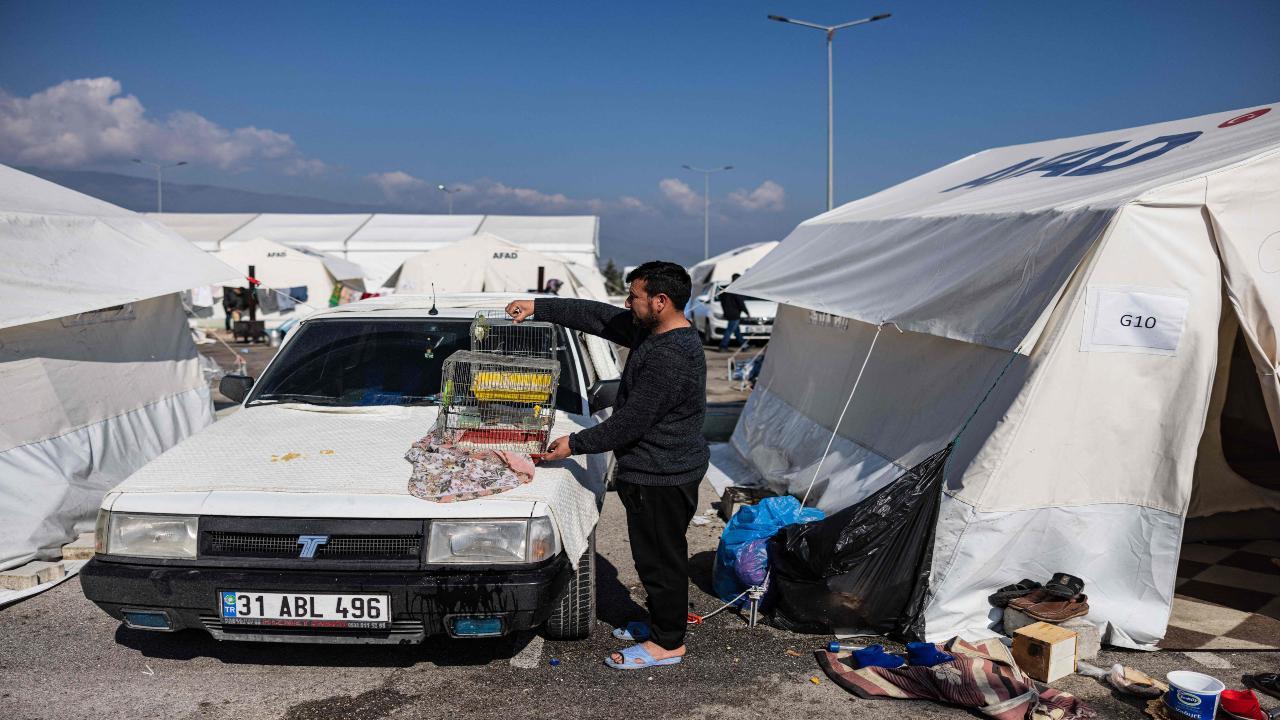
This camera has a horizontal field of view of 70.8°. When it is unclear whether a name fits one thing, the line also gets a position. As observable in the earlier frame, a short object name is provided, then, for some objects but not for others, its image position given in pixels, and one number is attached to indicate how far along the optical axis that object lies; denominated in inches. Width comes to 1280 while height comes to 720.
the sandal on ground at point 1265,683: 153.6
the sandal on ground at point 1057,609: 165.5
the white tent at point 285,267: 1110.4
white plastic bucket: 137.7
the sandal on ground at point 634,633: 171.8
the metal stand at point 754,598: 182.7
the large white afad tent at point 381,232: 1843.0
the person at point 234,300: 1061.1
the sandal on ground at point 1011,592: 173.8
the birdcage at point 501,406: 171.5
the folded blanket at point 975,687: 144.2
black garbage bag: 173.0
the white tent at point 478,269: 776.9
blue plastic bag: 189.3
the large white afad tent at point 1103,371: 168.9
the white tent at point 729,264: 1144.8
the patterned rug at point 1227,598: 180.5
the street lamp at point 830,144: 926.4
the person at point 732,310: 784.3
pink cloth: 147.3
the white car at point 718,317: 876.6
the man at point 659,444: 151.6
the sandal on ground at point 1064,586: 170.1
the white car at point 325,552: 139.9
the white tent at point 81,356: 218.7
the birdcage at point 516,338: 197.5
